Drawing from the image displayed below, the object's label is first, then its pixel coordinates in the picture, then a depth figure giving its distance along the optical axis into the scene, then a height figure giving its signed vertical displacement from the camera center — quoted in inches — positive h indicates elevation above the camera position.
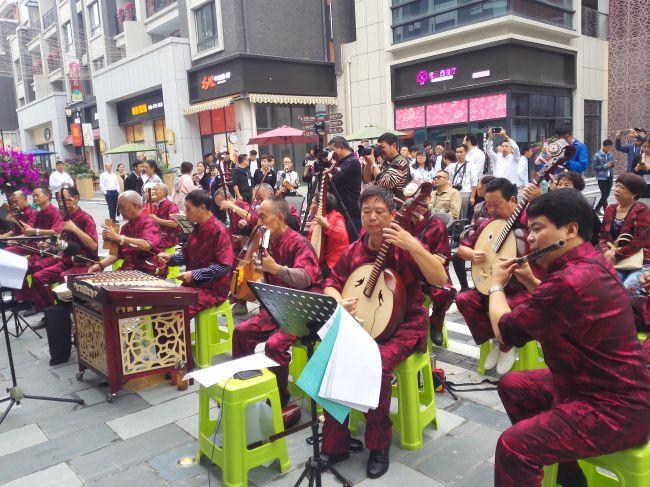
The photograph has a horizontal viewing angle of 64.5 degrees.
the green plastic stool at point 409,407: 121.8 -58.0
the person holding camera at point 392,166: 164.4 -1.9
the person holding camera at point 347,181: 217.6 -7.6
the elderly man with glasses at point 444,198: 281.6 -21.9
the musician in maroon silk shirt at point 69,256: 216.7 -32.7
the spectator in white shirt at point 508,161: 362.9 -5.2
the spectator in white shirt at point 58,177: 560.1 +2.6
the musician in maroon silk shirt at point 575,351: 79.4 -31.7
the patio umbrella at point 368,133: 519.6 +29.4
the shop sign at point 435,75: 634.2 +103.1
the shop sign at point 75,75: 1120.8 +226.9
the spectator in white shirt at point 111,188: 542.9 -12.5
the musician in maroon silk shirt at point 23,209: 266.5 -14.3
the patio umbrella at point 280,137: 506.7 +30.2
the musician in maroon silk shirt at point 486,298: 155.0 -42.2
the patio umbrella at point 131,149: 675.0 +35.1
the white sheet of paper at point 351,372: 81.2 -33.1
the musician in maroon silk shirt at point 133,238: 195.7 -23.8
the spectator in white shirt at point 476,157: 356.2 -0.7
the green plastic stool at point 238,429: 109.5 -55.9
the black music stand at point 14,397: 146.6 -60.9
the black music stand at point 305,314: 95.7 -29.2
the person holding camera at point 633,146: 394.3 +0.5
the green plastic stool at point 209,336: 180.5 -58.4
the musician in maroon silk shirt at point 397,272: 113.4 -30.7
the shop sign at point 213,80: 727.7 +129.4
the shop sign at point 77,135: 1105.3 +92.1
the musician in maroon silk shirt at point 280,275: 139.6 -30.0
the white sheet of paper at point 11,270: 135.8 -23.1
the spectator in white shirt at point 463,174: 355.9 -12.3
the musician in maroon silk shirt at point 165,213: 258.8 -19.8
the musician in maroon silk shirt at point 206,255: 177.3 -29.5
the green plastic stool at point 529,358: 148.2 -59.1
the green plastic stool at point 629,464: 81.1 -50.6
